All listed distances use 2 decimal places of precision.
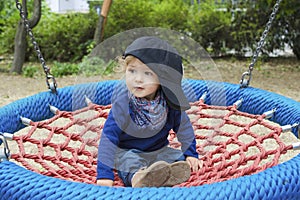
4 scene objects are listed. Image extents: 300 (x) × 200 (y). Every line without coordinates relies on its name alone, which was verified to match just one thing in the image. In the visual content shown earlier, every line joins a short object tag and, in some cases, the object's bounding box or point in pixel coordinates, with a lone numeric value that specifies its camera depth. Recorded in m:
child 1.29
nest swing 1.02
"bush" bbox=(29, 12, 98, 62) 6.24
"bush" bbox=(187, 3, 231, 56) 6.25
